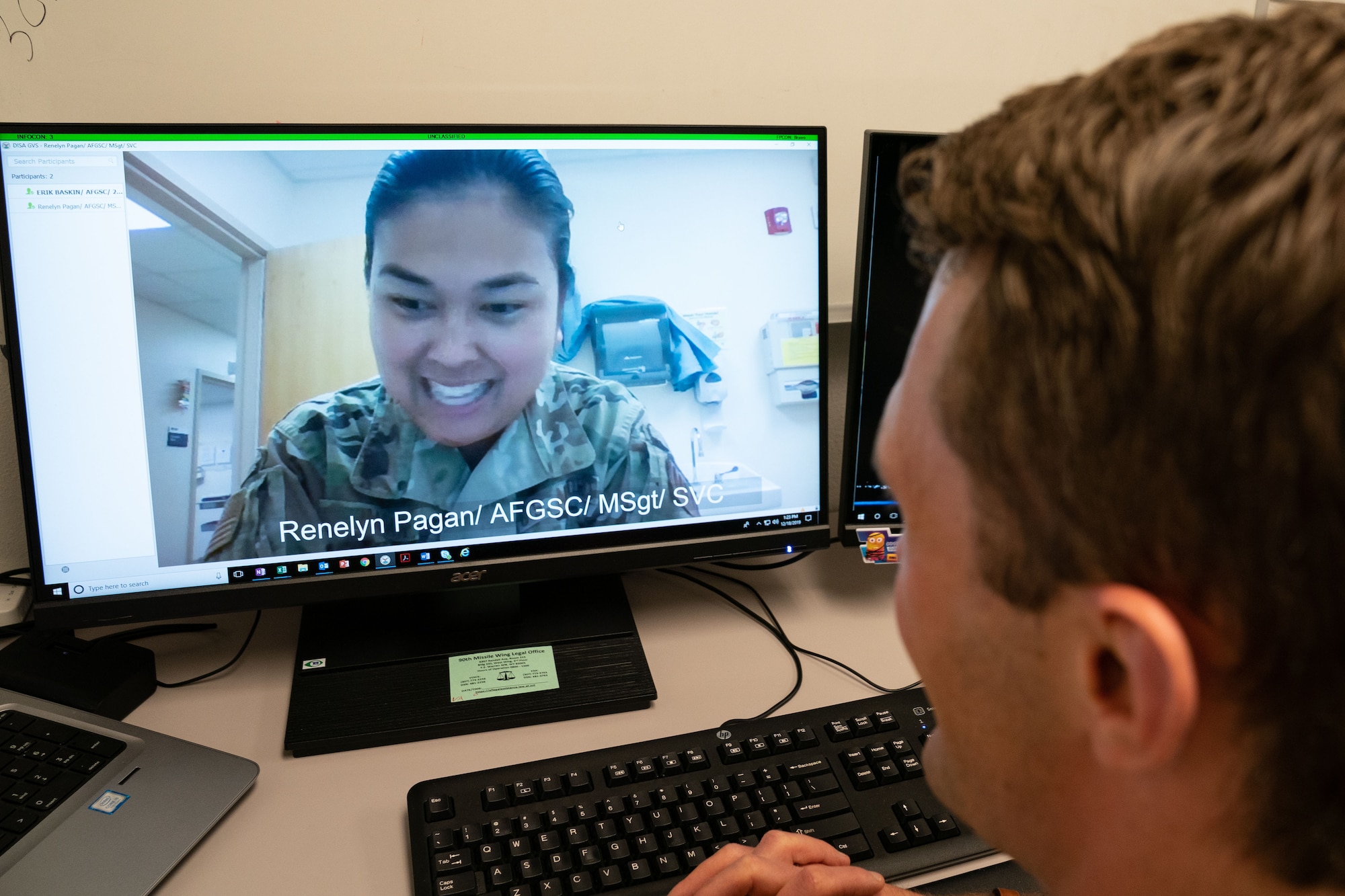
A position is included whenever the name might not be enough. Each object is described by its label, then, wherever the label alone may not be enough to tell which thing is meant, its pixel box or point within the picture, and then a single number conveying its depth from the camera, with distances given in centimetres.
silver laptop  61
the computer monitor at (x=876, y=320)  91
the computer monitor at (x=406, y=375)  76
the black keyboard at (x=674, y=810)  62
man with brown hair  30
